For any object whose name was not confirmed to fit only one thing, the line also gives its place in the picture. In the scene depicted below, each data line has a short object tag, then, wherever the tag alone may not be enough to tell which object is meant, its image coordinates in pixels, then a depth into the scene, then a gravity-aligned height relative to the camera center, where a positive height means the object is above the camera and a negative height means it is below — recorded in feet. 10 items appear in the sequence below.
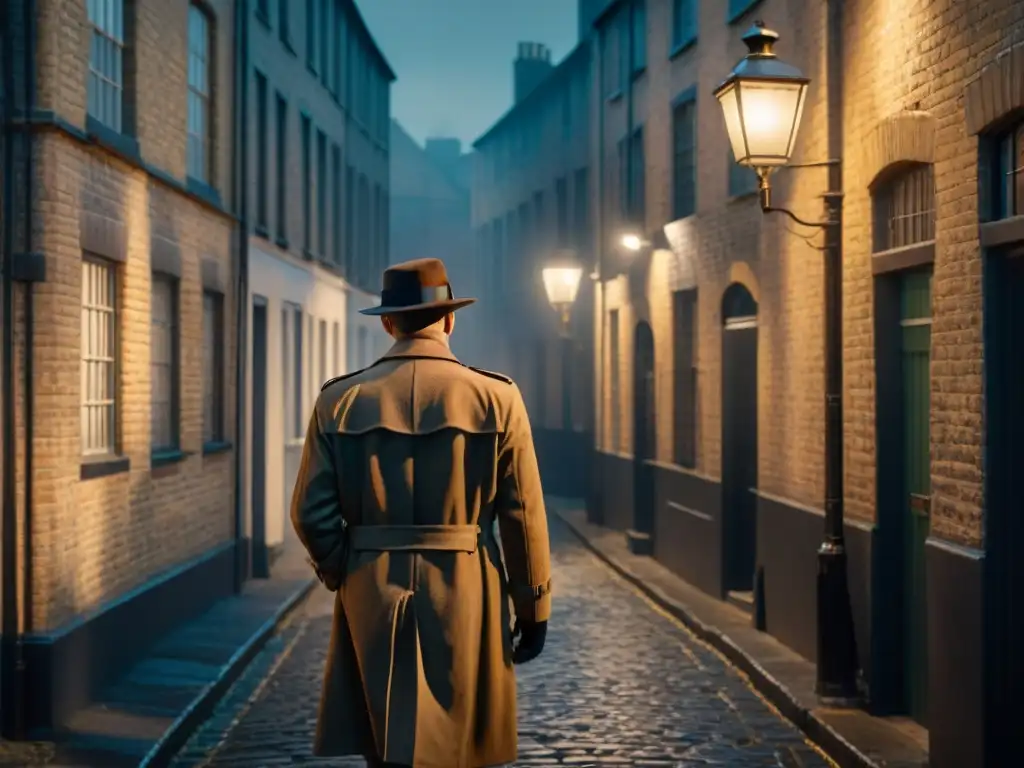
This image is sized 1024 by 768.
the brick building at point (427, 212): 172.24 +20.92
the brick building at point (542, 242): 94.99 +11.07
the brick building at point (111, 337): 29.86 +1.60
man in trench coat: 17.42 -1.58
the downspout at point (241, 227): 52.54 +5.98
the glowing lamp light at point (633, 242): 62.49 +6.38
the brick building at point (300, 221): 60.39 +8.81
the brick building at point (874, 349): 24.36 +1.19
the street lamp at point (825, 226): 31.45 +3.64
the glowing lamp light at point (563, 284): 70.90 +5.35
